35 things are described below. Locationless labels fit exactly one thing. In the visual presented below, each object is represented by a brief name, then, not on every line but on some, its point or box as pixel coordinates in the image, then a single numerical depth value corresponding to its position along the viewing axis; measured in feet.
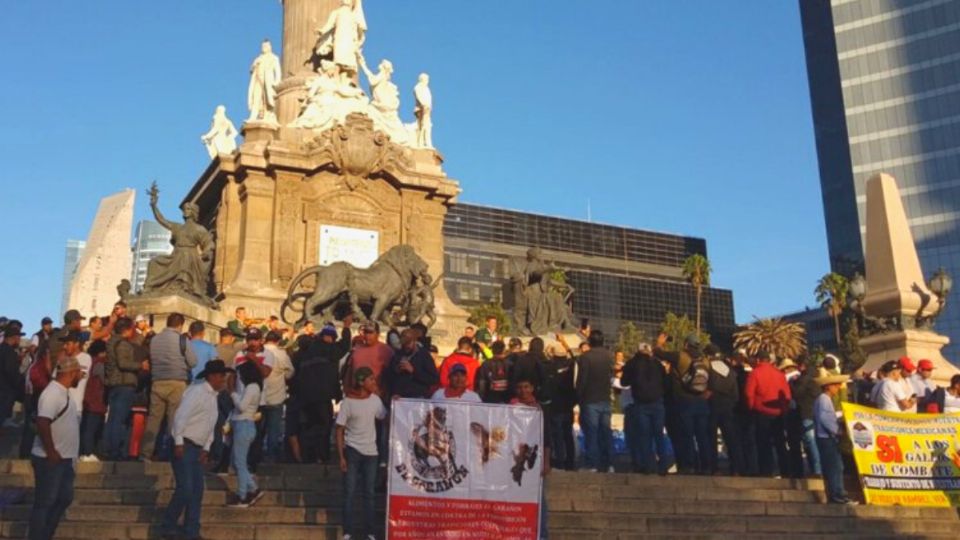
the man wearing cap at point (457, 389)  35.09
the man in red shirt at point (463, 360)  42.66
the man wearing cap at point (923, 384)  48.21
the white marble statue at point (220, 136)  101.45
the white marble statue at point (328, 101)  94.94
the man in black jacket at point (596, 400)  43.73
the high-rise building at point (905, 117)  286.66
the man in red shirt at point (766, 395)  45.57
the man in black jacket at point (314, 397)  41.85
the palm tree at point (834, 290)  253.65
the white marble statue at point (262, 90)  97.96
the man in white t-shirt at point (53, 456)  29.12
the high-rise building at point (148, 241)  492.78
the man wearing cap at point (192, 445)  30.91
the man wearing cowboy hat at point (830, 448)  42.63
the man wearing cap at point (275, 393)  40.57
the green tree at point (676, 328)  227.20
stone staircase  33.37
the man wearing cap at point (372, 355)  39.52
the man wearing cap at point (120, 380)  41.11
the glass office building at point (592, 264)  315.58
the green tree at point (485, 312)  161.89
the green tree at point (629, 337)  213.91
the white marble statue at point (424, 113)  102.68
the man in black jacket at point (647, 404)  43.88
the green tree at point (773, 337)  241.96
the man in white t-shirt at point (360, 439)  32.68
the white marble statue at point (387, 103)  98.89
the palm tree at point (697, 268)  296.71
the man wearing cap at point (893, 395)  46.06
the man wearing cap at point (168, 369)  39.55
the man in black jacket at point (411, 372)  38.65
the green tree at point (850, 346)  169.25
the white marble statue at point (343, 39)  98.99
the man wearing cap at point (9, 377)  43.37
